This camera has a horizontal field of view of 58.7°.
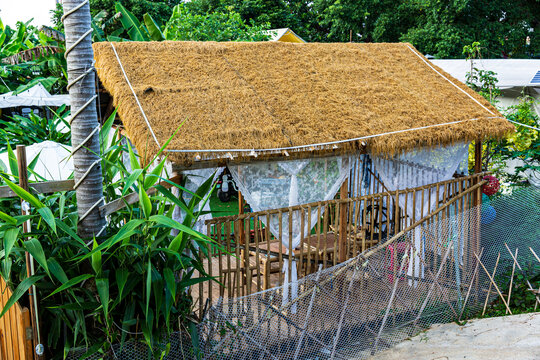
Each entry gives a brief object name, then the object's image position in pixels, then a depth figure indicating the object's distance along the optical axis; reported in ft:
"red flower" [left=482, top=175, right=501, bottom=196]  28.61
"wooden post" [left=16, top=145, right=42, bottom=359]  10.08
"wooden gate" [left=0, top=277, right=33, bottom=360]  10.93
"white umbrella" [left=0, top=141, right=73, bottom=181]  22.34
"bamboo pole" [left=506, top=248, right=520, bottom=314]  21.71
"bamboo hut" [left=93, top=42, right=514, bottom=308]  16.55
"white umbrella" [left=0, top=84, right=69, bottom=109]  37.50
